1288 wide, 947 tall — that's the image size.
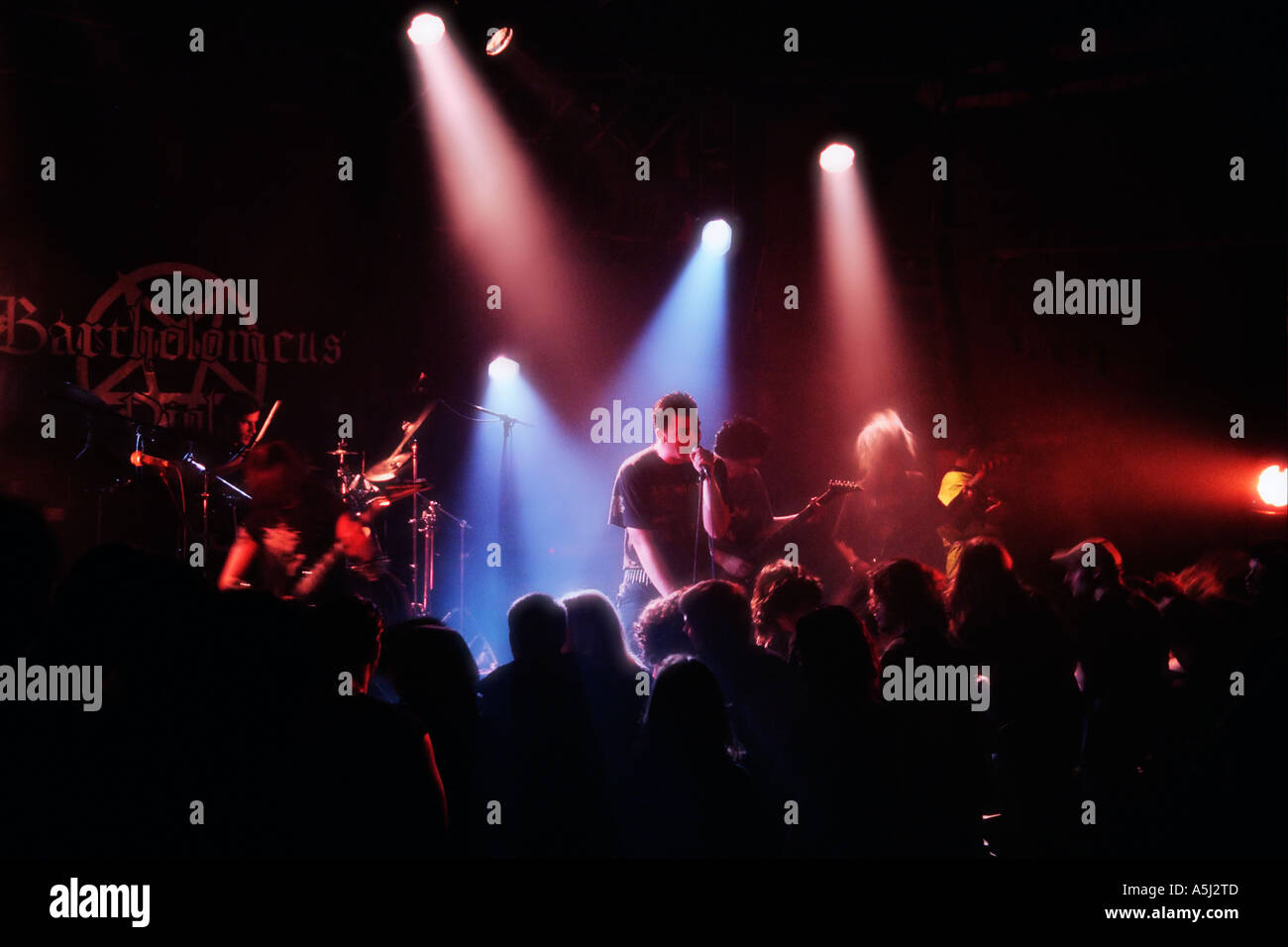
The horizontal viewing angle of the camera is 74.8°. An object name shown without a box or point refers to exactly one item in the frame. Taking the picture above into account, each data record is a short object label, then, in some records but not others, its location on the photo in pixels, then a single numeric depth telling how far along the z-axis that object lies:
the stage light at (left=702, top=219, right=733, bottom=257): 6.94
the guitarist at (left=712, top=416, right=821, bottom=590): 4.76
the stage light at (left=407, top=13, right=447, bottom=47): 5.56
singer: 4.64
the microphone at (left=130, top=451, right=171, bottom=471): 5.80
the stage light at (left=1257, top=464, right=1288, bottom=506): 6.51
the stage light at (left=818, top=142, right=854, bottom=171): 7.00
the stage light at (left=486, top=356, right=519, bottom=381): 8.10
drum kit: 6.00
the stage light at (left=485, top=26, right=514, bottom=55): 5.97
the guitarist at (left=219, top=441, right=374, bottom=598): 4.71
